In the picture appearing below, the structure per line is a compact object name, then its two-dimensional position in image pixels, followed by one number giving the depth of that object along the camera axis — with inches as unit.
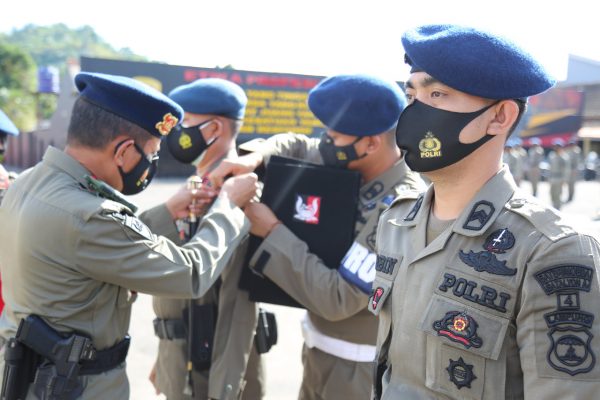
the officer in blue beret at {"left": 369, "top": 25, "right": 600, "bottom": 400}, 46.1
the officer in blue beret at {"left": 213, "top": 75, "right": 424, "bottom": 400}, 89.8
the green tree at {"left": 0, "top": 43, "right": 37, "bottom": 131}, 1269.7
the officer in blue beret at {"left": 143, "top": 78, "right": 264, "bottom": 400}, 98.2
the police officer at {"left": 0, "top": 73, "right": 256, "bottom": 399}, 73.7
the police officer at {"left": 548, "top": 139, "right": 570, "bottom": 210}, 589.3
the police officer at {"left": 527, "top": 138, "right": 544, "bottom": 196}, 708.7
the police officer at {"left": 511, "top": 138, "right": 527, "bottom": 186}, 699.4
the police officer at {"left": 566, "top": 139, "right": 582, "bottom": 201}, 625.3
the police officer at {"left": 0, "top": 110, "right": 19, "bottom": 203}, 129.3
